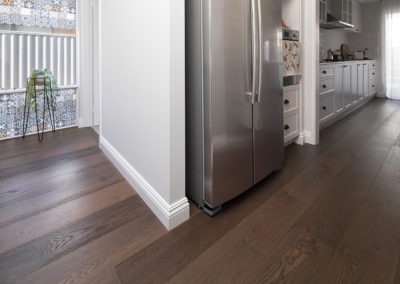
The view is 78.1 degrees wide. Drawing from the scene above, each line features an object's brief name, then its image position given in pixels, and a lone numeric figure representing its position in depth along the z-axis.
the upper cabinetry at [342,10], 4.49
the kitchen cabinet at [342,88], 3.44
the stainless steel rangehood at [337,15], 4.32
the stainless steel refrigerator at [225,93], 1.40
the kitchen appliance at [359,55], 6.12
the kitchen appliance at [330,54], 5.16
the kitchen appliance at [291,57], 2.46
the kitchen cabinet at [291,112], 2.63
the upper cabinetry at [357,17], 5.93
